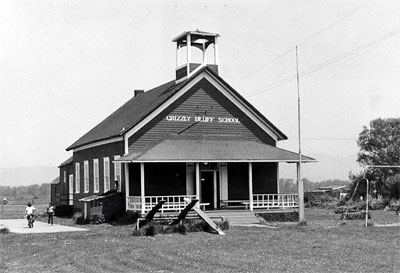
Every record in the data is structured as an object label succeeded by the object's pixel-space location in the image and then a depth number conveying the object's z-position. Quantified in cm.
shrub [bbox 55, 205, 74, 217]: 4566
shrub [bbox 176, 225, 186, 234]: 2639
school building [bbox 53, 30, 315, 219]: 3500
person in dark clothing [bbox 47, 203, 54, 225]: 3492
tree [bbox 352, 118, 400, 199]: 7012
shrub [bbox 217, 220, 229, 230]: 2809
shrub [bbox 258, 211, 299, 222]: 3486
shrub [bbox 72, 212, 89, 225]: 3553
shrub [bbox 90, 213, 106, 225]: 3450
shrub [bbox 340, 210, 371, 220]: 3731
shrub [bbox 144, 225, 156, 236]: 2564
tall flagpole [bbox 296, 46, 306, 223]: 3234
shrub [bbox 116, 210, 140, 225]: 3291
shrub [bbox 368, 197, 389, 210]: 5537
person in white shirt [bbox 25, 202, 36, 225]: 3316
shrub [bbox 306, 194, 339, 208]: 6137
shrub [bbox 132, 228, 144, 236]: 2567
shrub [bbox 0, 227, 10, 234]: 2847
